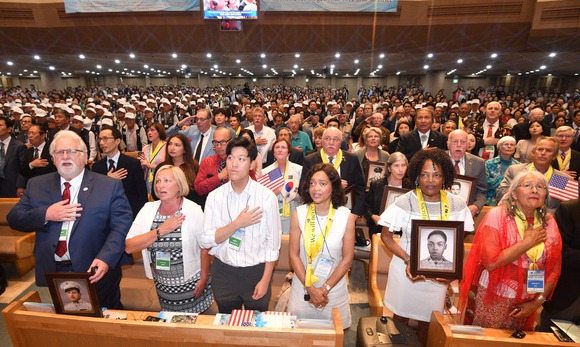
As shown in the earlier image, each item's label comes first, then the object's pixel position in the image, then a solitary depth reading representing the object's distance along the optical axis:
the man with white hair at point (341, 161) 3.59
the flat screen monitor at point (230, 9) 10.84
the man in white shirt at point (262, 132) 5.57
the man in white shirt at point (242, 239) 2.23
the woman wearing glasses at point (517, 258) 2.13
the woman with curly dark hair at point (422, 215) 2.30
